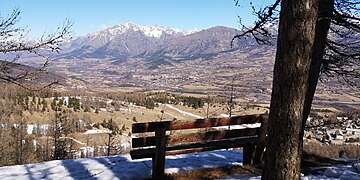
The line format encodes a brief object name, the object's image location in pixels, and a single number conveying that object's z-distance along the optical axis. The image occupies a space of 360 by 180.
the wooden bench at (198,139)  6.87
